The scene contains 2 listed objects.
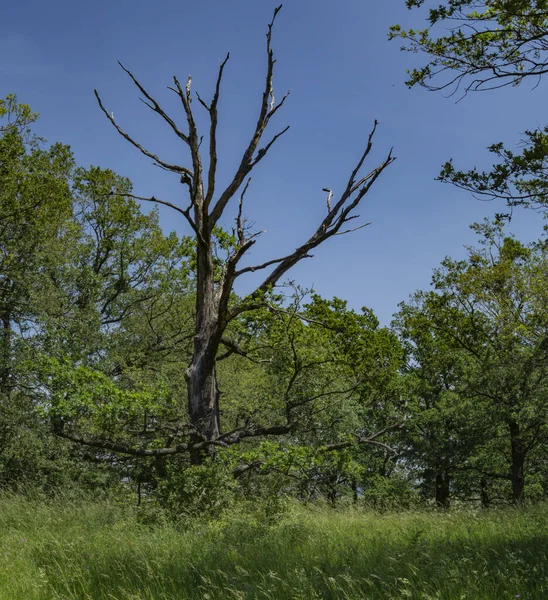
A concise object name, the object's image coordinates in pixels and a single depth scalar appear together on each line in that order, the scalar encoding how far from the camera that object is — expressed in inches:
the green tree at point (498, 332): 848.9
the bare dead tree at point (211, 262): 479.5
